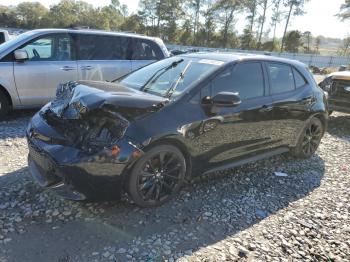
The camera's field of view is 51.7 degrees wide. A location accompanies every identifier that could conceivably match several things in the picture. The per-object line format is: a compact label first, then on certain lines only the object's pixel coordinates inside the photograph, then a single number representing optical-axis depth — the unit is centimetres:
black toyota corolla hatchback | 344
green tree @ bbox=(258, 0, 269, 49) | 5722
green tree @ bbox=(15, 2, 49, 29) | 6743
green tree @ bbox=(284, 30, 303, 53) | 5034
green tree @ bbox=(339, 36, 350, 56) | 4988
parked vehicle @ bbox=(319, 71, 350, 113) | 819
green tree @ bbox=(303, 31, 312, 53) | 5269
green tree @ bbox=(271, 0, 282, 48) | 5591
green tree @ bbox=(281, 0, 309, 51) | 5275
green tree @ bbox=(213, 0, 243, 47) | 5812
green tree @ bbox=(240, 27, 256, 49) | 5569
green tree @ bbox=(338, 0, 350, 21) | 3919
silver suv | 663
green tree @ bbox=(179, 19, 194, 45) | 6078
